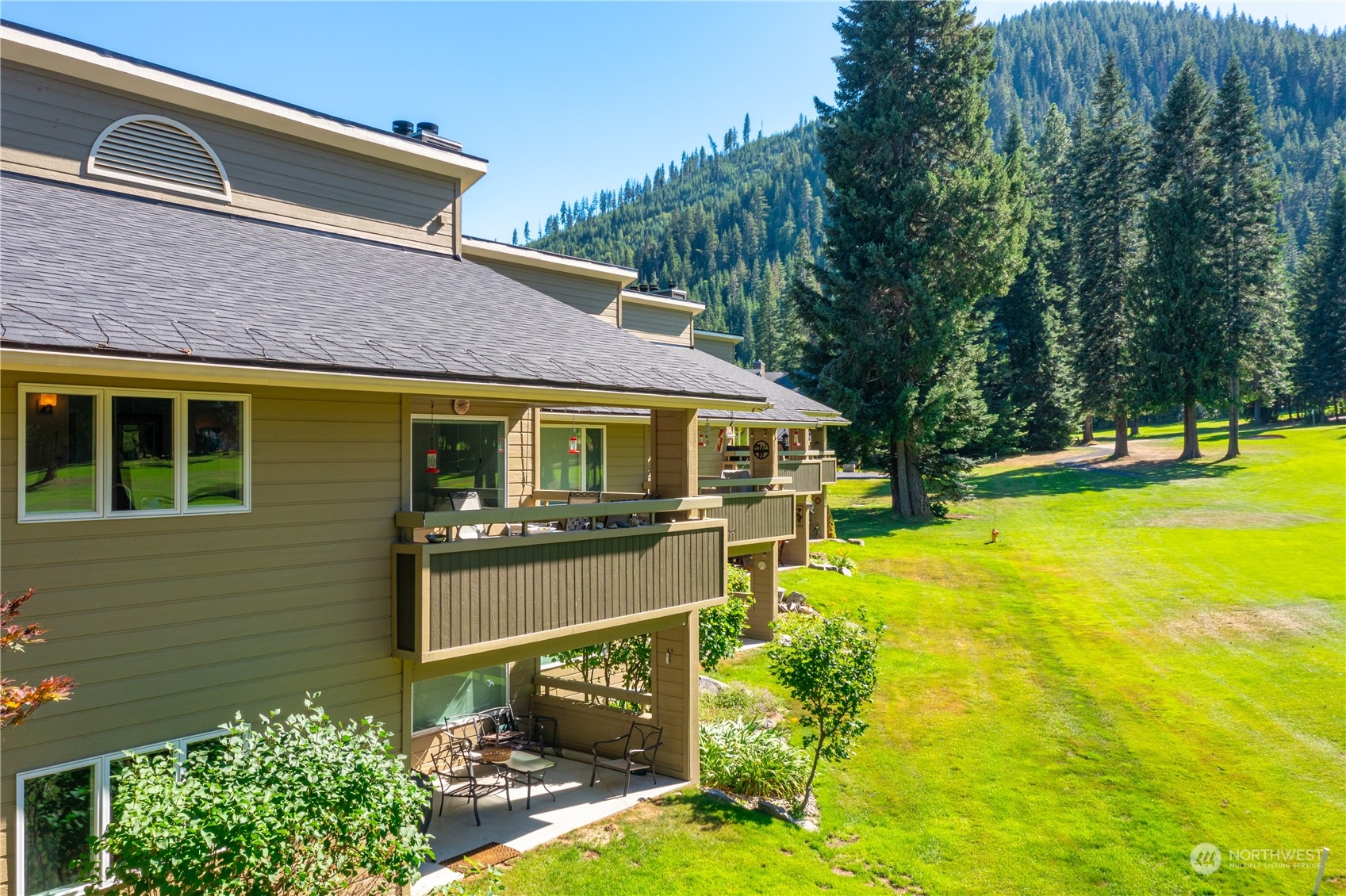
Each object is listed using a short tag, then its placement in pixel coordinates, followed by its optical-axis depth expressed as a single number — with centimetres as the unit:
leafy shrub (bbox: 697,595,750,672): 1415
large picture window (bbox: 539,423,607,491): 1544
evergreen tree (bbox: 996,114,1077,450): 4884
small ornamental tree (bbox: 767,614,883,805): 1181
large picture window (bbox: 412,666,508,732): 1123
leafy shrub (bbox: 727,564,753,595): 1753
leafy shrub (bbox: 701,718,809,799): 1198
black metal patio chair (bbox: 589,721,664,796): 1159
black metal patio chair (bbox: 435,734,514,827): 1010
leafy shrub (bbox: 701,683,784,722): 1475
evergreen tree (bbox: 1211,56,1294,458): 4075
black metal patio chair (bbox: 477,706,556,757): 1180
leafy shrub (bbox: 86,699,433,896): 522
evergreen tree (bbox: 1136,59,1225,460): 4094
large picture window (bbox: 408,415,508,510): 1072
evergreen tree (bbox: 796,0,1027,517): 3241
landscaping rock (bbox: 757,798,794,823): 1130
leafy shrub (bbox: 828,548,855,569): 2620
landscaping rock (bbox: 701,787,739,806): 1110
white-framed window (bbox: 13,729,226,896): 625
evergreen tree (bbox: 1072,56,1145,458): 4719
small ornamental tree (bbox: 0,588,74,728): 480
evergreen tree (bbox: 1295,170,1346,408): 5994
